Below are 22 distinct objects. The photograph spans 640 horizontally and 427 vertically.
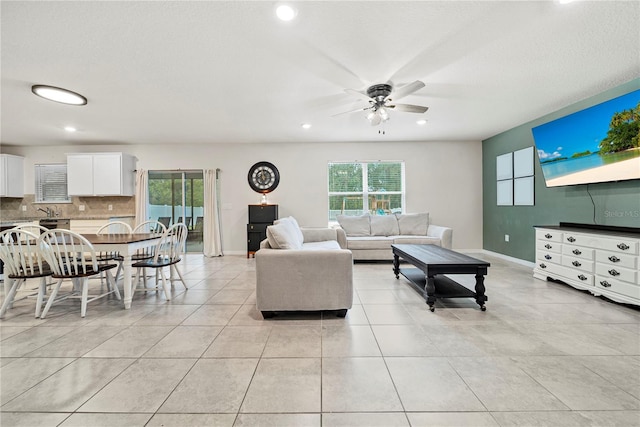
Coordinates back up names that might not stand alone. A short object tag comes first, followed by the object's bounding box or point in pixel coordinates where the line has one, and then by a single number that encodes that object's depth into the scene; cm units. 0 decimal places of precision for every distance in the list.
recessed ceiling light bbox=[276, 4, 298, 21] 189
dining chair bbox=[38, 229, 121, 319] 251
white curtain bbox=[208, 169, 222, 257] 596
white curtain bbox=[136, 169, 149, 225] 596
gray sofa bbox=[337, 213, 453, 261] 493
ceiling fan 307
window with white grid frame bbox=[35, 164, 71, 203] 593
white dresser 266
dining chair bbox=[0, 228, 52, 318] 254
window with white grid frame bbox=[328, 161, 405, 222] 619
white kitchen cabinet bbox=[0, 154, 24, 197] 556
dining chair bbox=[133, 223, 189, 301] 309
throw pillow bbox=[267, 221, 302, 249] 270
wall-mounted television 290
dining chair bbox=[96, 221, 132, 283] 340
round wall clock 607
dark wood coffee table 269
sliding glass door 606
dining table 273
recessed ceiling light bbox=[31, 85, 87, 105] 312
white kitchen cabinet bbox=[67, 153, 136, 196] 560
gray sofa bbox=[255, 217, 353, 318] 252
